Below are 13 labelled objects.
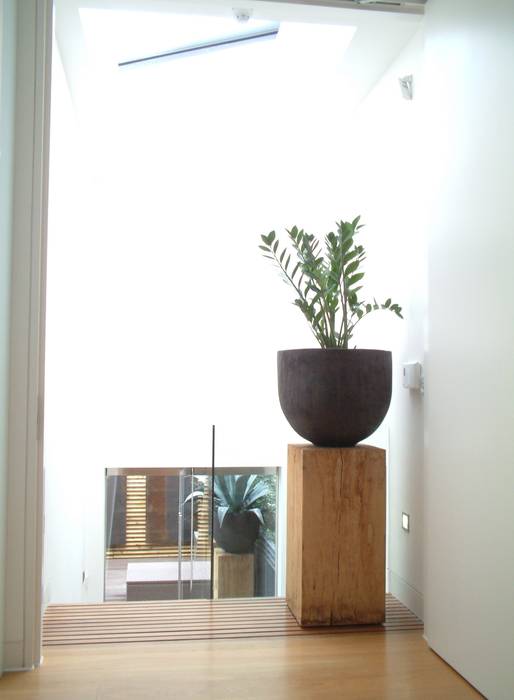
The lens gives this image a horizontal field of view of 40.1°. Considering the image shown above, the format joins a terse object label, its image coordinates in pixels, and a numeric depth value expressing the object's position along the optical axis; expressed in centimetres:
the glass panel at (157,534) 430
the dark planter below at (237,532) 409
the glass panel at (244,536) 411
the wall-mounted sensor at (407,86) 314
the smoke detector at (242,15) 288
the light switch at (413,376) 294
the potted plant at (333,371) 280
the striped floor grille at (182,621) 265
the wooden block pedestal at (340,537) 277
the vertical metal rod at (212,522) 368
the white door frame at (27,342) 236
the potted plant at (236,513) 409
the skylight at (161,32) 337
